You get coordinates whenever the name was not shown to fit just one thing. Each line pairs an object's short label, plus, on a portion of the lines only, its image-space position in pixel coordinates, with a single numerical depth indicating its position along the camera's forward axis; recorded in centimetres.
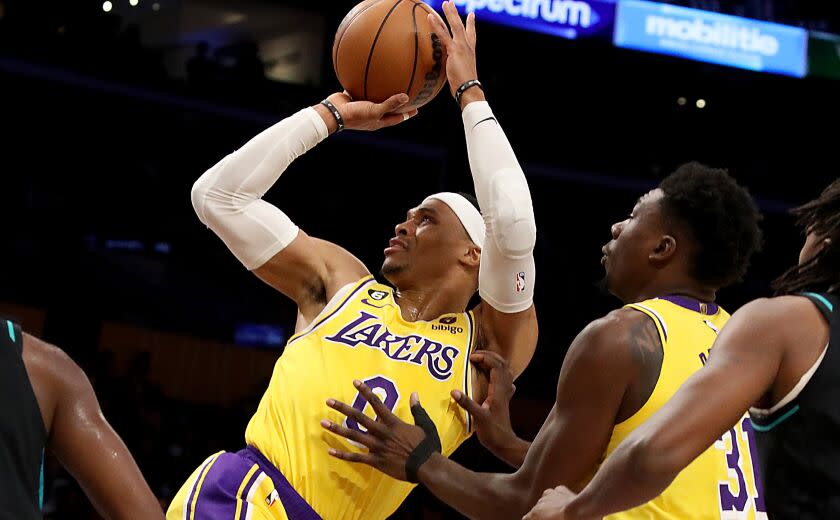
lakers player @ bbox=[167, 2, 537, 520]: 446
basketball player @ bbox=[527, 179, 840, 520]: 378
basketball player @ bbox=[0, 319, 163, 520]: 374
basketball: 474
